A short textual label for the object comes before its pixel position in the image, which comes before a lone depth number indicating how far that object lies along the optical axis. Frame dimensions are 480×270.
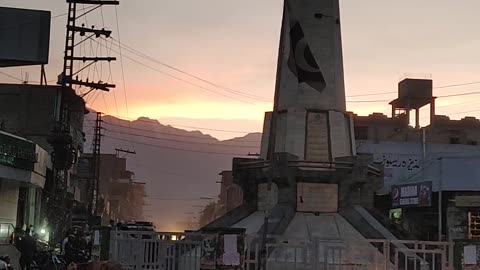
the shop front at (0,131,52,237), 28.67
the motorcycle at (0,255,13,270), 16.49
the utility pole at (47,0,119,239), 36.47
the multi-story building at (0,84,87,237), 50.06
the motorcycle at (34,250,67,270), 21.09
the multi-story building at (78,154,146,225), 113.50
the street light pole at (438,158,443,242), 30.03
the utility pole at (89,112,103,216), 57.59
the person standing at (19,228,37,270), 21.06
